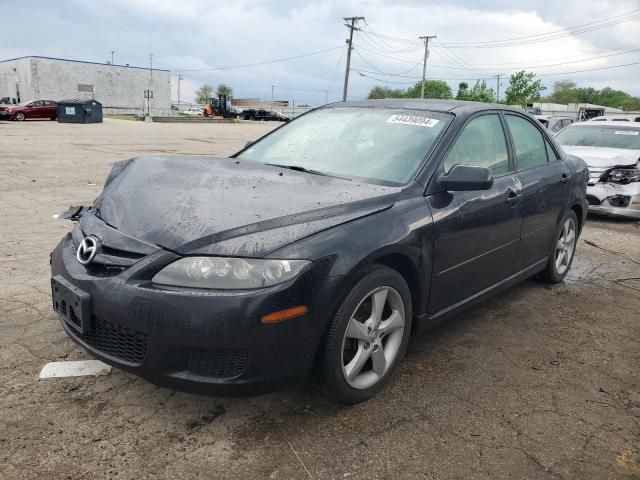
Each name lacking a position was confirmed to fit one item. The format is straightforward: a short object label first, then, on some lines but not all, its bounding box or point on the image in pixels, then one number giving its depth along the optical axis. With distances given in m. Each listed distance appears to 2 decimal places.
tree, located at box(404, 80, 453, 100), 100.69
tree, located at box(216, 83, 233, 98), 125.19
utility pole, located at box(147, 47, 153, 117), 65.69
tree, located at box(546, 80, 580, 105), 114.81
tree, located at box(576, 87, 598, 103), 115.65
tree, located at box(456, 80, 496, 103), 78.10
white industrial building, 57.50
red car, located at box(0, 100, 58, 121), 31.17
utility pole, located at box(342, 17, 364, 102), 49.63
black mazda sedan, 2.27
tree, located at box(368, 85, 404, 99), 118.36
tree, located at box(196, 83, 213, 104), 137.21
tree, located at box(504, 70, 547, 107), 62.72
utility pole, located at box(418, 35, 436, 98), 65.92
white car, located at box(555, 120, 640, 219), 7.76
